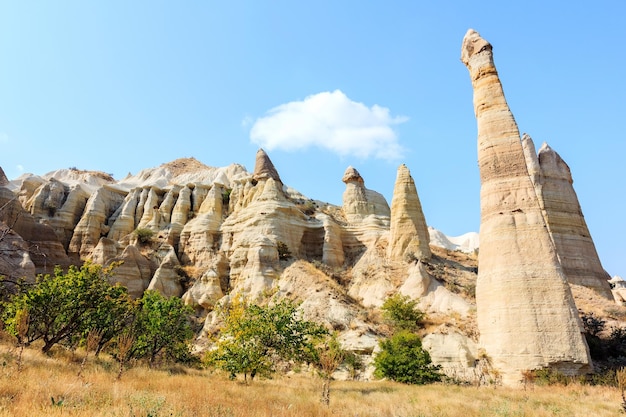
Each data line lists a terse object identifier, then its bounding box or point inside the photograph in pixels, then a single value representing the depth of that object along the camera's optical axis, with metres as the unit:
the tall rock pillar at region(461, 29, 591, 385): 16.45
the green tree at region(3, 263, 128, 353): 14.45
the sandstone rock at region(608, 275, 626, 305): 38.82
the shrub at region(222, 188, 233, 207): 49.90
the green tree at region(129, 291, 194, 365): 17.91
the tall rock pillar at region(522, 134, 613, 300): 28.59
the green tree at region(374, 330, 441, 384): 17.77
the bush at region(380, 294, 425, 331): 23.05
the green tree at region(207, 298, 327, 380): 15.02
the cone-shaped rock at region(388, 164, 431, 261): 32.12
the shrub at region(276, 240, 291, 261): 34.94
